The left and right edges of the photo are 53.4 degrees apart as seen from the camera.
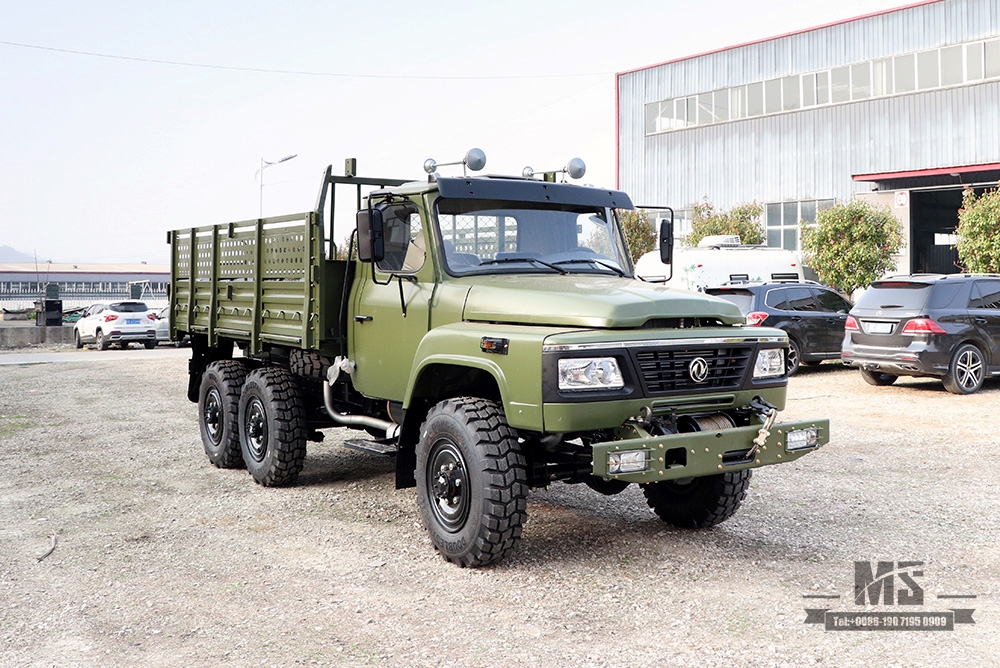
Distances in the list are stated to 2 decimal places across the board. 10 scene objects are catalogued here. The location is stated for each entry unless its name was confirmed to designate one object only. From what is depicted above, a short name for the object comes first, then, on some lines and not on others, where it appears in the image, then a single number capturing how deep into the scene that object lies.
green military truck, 5.41
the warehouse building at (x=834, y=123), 31.44
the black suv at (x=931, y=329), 13.83
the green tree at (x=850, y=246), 27.17
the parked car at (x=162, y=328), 29.89
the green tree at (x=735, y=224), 35.25
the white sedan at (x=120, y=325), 29.16
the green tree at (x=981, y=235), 22.31
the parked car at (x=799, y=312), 16.66
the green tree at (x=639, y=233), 33.94
